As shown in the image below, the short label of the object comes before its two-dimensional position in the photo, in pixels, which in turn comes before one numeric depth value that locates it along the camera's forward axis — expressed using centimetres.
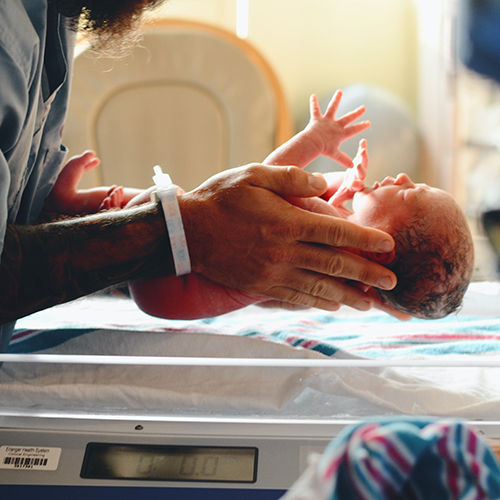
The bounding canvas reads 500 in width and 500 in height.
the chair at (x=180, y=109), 152
